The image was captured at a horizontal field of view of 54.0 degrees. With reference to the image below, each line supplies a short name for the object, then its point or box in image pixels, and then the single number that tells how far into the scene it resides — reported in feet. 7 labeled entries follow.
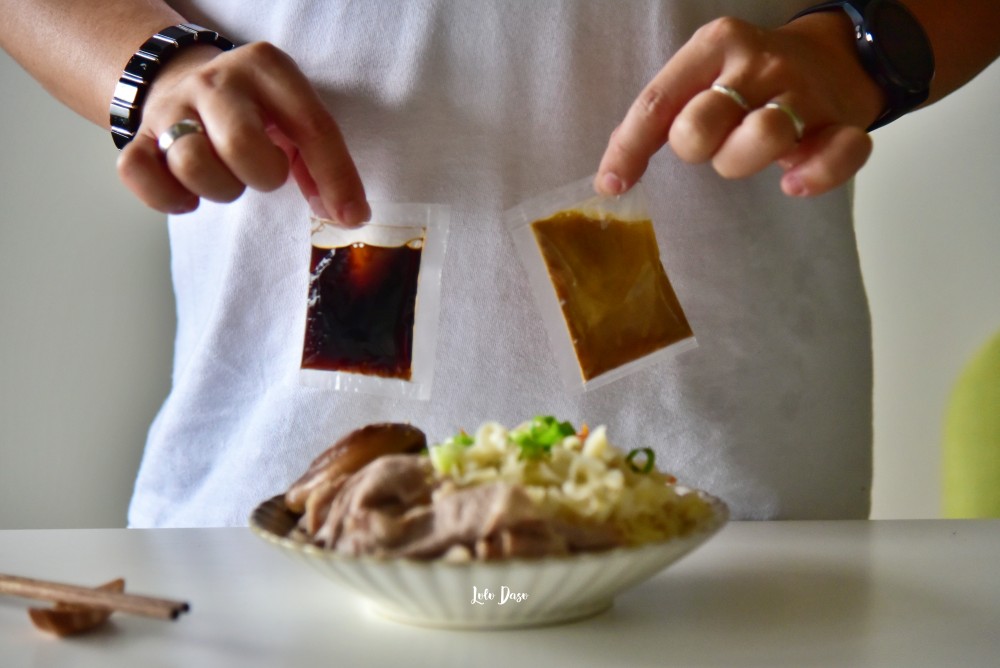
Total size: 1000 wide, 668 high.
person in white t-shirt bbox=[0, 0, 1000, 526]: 3.20
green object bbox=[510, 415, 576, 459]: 2.03
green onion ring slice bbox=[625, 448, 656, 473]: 2.11
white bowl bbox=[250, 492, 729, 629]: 1.74
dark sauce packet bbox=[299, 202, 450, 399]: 3.16
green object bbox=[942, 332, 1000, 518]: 5.52
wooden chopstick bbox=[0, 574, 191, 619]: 1.86
